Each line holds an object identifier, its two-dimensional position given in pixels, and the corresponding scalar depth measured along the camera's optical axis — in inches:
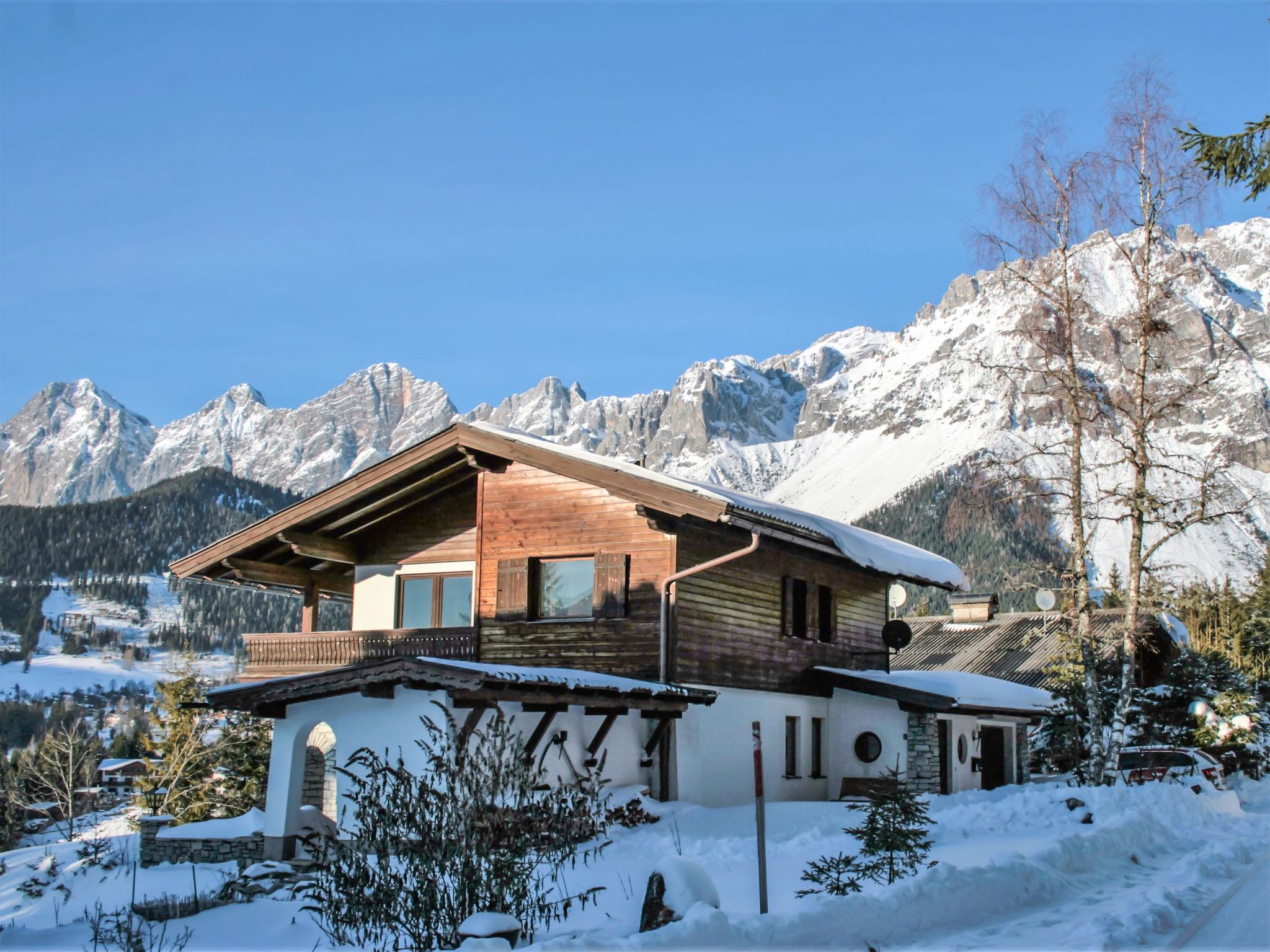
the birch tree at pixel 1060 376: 815.7
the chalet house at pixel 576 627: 674.8
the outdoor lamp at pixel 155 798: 1043.6
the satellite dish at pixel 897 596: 1092.5
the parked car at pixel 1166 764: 957.9
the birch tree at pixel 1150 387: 775.1
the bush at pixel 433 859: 331.9
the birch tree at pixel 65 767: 1153.4
